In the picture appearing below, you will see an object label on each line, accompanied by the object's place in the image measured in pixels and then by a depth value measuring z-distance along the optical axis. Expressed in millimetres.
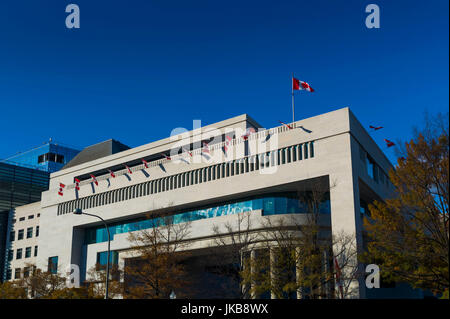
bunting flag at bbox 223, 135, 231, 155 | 47141
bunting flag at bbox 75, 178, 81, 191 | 61638
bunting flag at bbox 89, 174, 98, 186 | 59288
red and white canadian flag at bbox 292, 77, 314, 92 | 42750
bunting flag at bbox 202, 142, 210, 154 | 49044
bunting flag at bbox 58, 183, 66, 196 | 63662
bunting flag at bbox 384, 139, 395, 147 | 47562
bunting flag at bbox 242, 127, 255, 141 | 46403
